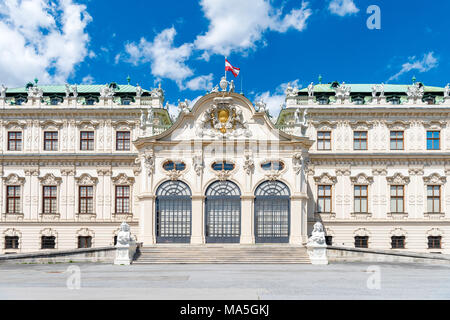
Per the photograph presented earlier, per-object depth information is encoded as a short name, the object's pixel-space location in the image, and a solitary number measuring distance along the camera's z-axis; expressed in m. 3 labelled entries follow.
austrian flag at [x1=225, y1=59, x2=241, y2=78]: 37.59
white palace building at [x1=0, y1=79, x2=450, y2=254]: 41.00
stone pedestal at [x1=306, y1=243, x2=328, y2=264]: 29.12
